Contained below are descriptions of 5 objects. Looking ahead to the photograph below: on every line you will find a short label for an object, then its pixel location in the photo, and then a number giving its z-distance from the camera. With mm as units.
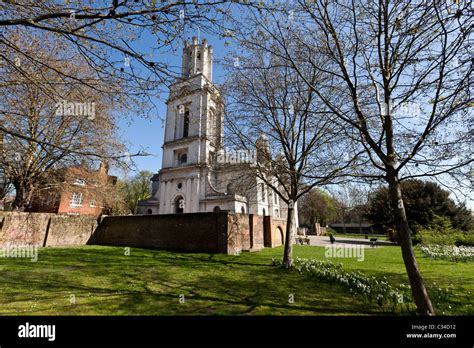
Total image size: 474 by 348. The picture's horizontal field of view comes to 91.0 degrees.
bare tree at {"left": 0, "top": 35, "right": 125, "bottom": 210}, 12359
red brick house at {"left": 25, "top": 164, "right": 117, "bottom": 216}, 16984
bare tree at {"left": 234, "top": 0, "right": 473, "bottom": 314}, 4773
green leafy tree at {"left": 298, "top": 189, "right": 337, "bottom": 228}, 58469
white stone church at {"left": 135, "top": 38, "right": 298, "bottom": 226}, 35719
